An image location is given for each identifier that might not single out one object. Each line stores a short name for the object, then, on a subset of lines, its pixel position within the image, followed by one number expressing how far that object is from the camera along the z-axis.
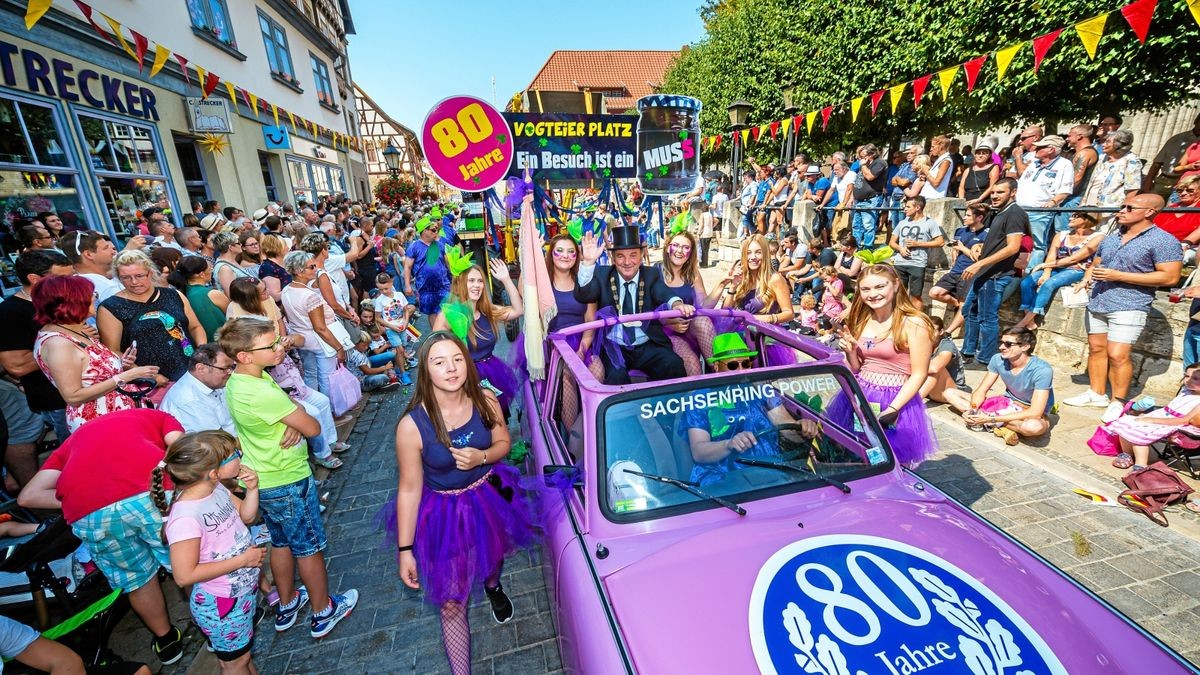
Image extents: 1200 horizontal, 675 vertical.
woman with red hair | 3.19
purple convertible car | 1.68
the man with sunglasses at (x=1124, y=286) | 4.57
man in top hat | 4.42
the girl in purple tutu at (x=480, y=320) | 4.27
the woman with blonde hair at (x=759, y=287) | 5.16
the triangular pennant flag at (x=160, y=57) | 7.54
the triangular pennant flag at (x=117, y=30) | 6.95
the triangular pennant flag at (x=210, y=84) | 9.85
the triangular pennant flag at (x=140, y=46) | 7.36
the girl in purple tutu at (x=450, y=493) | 2.58
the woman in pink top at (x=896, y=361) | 3.40
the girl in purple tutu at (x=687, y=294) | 4.18
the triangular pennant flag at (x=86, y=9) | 6.28
